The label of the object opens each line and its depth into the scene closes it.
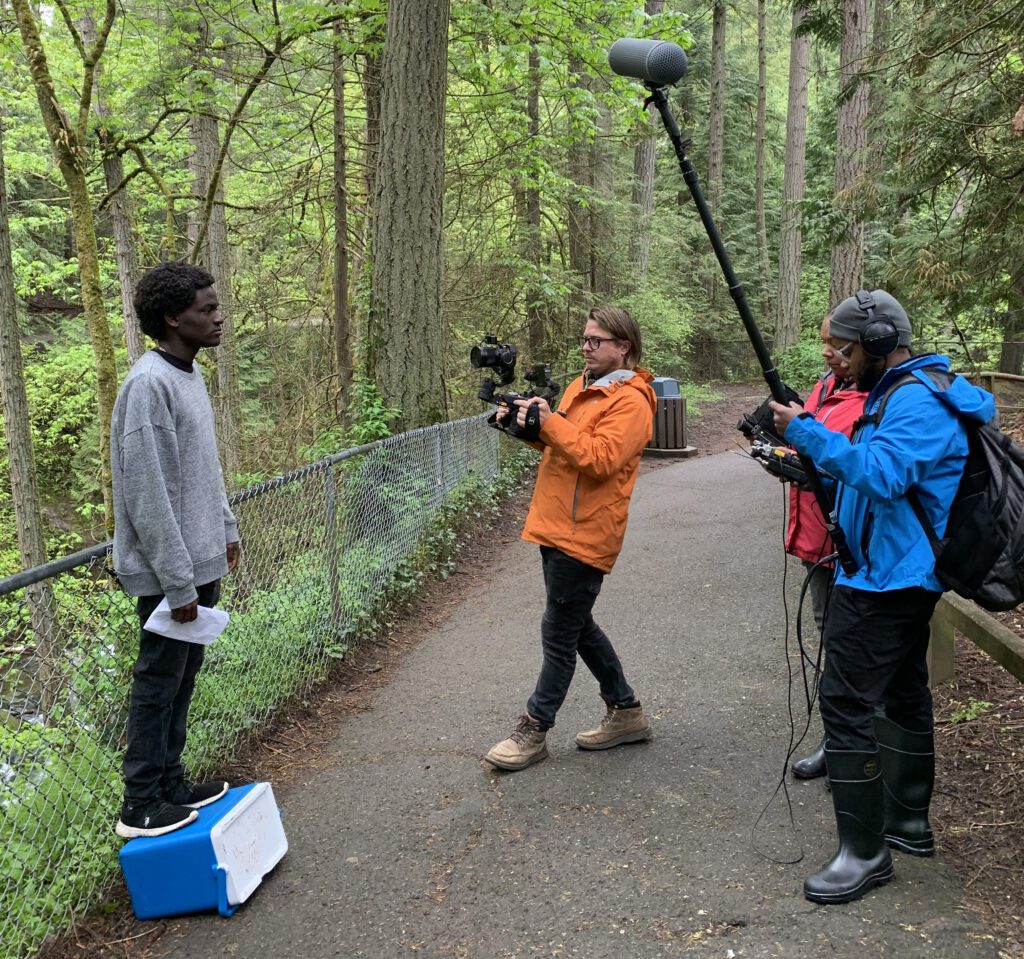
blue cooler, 2.95
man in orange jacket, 3.62
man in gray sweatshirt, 2.92
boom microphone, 2.86
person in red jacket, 3.55
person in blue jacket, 2.64
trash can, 13.86
